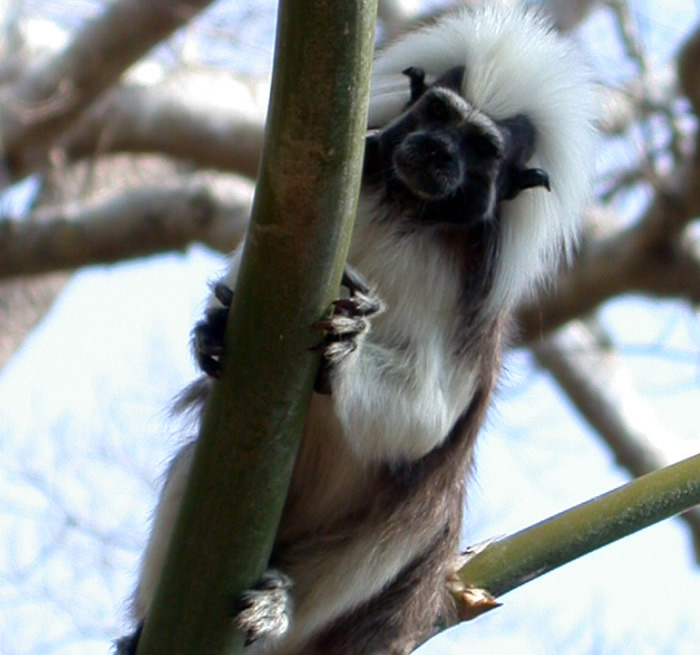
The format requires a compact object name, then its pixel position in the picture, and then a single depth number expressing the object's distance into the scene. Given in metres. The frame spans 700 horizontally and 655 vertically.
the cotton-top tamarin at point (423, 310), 7.27
